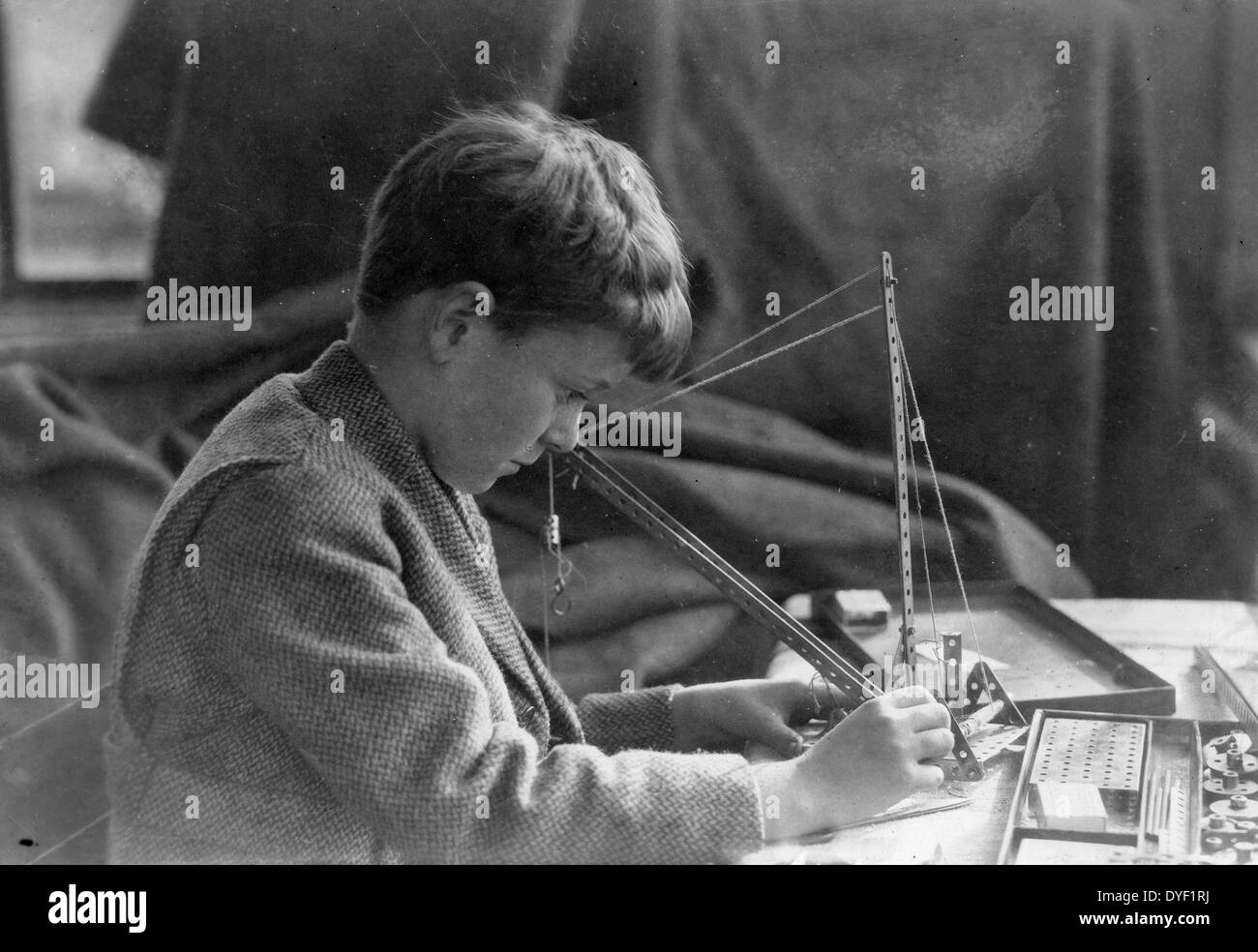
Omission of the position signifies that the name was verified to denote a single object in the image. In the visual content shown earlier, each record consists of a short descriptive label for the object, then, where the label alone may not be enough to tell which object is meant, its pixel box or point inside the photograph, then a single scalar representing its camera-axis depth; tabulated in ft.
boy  2.56
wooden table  2.83
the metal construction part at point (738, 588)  2.99
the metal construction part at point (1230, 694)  3.21
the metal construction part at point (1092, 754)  2.92
